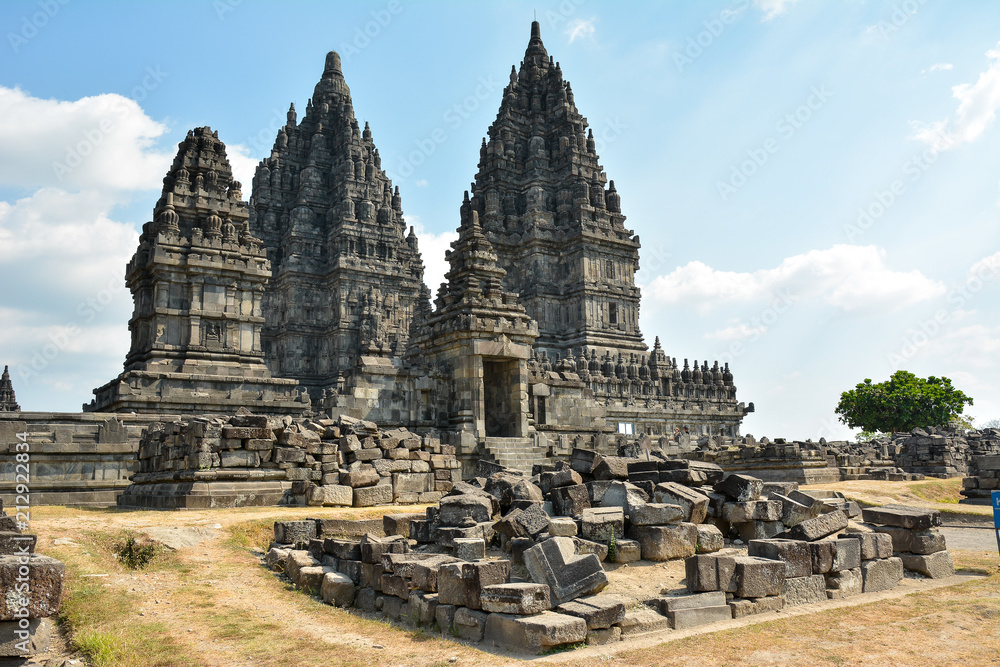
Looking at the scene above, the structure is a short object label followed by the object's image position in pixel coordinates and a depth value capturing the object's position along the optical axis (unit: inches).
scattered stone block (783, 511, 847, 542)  351.3
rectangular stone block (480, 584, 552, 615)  260.5
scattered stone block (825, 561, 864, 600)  342.0
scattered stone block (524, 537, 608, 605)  284.0
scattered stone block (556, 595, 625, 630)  259.9
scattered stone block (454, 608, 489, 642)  265.1
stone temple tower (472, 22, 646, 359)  1678.2
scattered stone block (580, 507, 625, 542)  366.0
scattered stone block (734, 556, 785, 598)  306.2
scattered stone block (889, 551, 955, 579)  384.5
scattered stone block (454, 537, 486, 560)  337.7
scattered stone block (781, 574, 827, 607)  323.9
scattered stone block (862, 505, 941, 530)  392.2
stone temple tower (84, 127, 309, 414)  825.5
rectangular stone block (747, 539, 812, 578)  330.6
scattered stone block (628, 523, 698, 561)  361.7
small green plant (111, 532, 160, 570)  349.7
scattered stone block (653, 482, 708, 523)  394.3
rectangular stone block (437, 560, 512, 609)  271.7
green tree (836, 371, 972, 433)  2032.5
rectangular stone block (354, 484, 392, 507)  550.3
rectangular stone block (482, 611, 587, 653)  245.4
